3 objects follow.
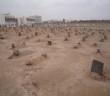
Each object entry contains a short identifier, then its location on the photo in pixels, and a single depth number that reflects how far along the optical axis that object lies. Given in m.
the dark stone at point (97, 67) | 4.75
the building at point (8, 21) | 40.07
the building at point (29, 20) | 52.92
